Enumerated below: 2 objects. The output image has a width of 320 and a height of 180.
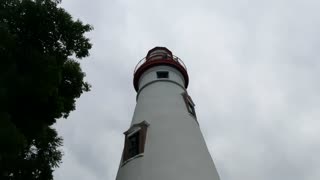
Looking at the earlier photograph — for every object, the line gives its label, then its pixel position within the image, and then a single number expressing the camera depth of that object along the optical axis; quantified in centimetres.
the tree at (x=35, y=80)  652
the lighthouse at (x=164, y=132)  972
